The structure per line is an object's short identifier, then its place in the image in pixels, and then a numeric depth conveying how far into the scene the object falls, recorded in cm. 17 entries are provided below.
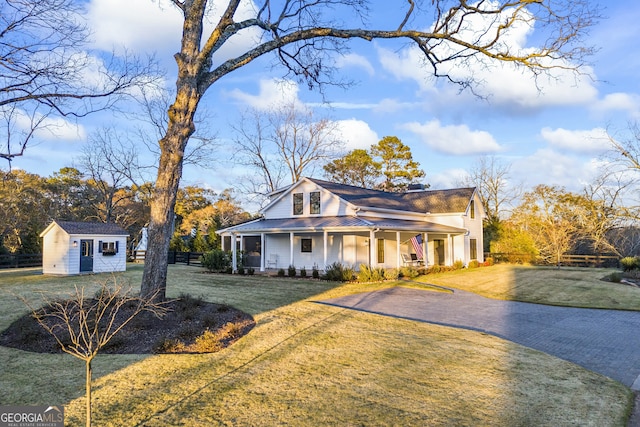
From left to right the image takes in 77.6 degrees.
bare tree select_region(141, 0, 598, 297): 821
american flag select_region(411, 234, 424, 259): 2088
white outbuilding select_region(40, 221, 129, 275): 2022
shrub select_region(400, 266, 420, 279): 1972
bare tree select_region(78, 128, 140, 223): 3416
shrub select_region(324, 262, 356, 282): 1814
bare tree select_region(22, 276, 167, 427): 694
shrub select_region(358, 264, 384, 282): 1789
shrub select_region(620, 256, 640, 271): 2104
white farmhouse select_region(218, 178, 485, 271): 2154
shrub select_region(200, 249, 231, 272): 2368
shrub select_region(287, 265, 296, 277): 2031
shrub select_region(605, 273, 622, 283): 1841
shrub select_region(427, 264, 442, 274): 2236
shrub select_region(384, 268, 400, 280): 1850
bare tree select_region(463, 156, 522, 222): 4081
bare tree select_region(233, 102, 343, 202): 3641
